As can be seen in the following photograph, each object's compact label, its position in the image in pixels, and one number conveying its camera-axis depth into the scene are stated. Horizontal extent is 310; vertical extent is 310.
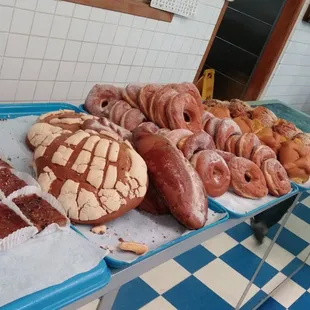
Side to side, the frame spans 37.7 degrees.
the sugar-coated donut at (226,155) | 1.50
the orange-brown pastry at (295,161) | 1.76
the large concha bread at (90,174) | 0.98
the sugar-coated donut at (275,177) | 1.59
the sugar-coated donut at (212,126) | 1.60
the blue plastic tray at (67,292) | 0.71
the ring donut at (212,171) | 1.32
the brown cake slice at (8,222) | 0.77
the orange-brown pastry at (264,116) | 2.03
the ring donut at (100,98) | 1.52
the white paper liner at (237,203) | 1.39
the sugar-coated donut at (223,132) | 1.58
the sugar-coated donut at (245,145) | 1.58
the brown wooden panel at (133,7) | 1.94
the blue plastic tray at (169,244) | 0.91
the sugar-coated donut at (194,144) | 1.35
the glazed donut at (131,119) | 1.42
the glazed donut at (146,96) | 1.47
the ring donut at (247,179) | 1.46
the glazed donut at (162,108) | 1.44
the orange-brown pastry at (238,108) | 1.99
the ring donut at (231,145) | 1.58
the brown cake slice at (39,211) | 0.84
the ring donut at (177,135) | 1.38
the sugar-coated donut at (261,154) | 1.59
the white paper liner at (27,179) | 0.94
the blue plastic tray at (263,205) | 1.33
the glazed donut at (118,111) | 1.45
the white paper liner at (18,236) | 0.76
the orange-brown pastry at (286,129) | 1.97
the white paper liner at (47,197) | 0.85
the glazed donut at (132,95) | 1.51
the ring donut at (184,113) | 1.42
